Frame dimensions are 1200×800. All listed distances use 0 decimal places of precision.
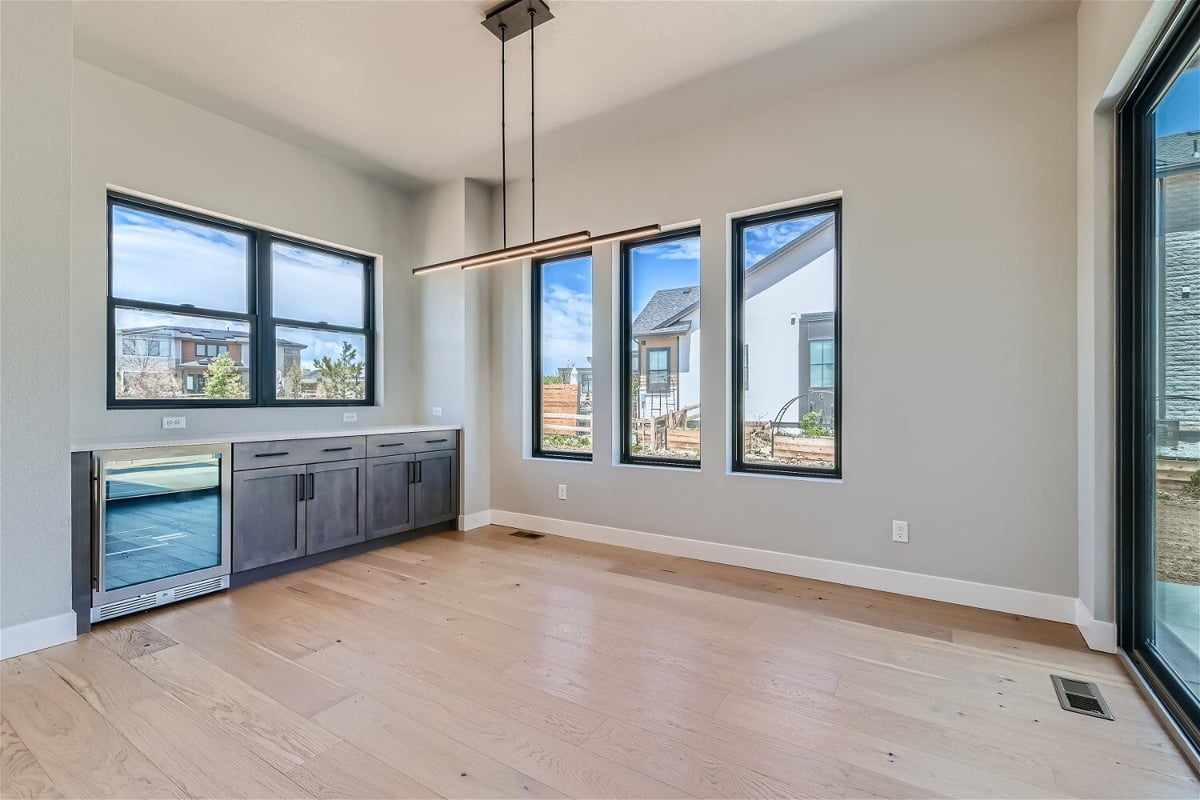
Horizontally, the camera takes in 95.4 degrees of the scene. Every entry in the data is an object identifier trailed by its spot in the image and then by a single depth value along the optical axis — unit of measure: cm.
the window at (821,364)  358
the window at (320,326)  432
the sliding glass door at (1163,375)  191
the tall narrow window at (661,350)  416
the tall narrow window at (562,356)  468
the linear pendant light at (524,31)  273
